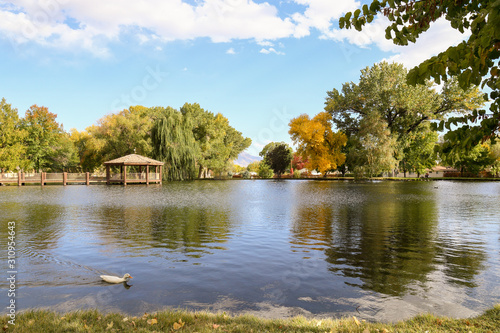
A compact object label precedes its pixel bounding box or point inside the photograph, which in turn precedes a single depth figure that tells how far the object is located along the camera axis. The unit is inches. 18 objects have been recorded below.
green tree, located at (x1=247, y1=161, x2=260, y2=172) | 3778.5
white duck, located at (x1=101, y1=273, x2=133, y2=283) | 253.3
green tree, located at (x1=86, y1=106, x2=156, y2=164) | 2009.1
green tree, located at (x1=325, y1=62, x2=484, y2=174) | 1777.8
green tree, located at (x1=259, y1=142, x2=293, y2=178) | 3149.6
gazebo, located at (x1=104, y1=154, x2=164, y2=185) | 1656.0
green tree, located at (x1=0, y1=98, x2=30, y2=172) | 1926.7
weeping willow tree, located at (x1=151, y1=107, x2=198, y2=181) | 1894.7
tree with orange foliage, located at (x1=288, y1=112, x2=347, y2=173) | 2164.1
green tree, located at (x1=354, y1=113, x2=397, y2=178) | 1851.6
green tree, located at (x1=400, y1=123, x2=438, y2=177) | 2298.2
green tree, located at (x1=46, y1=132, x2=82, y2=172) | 2308.1
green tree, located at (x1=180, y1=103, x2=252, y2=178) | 2506.2
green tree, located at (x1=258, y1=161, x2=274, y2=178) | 3058.6
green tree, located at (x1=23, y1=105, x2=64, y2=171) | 2172.7
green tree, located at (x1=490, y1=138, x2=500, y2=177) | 2291.0
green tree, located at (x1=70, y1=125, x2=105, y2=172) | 2043.6
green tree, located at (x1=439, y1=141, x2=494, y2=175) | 2296.8
